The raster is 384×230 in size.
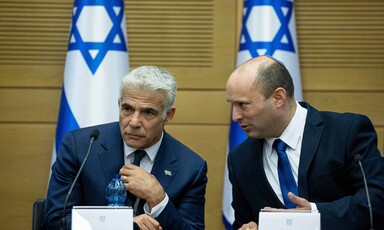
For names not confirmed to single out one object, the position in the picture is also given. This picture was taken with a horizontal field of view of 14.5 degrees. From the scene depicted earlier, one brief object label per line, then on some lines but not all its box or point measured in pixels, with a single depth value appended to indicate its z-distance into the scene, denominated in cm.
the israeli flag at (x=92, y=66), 956
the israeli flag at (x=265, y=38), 959
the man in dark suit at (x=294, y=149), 648
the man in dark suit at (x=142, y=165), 637
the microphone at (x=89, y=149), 586
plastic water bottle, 627
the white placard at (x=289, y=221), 541
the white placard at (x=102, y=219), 540
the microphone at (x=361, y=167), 575
